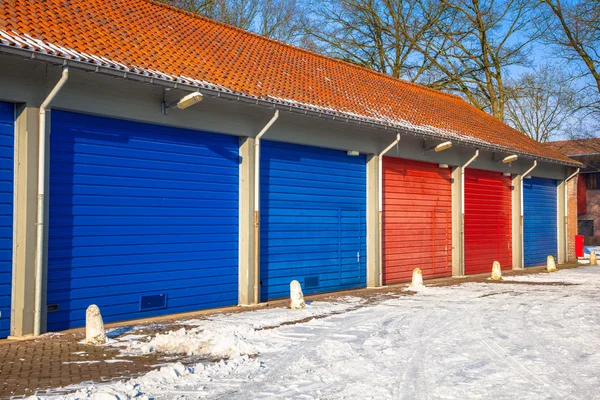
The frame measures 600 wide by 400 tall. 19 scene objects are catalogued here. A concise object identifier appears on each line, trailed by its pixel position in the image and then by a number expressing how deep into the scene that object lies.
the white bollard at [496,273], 18.03
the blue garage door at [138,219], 9.36
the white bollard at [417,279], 15.43
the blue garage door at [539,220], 22.94
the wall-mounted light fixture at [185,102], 10.30
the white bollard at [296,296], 11.45
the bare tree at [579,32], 28.38
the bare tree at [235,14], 26.14
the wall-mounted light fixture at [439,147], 16.52
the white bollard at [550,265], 21.73
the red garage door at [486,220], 19.61
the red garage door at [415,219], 16.14
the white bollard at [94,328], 8.20
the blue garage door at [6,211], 8.53
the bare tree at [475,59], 31.70
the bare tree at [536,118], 46.78
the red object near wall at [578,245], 28.55
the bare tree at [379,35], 31.56
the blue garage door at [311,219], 12.86
